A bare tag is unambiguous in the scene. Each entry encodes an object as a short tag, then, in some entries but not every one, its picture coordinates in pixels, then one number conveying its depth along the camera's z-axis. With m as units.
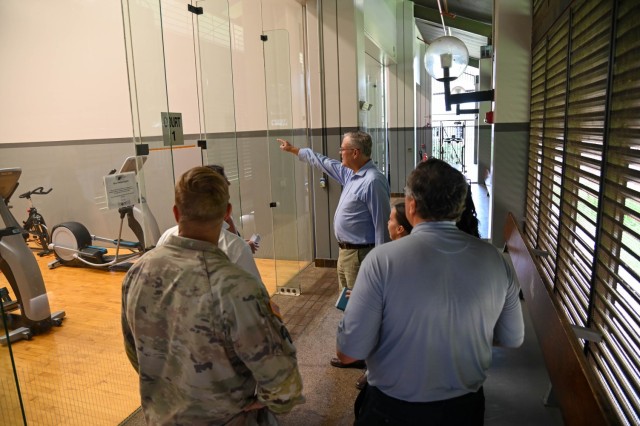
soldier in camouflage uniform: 1.20
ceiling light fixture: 4.20
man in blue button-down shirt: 2.94
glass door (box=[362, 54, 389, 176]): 7.53
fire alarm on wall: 4.64
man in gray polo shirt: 1.35
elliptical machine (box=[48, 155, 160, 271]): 5.59
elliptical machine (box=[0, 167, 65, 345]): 3.98
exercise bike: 6.09
